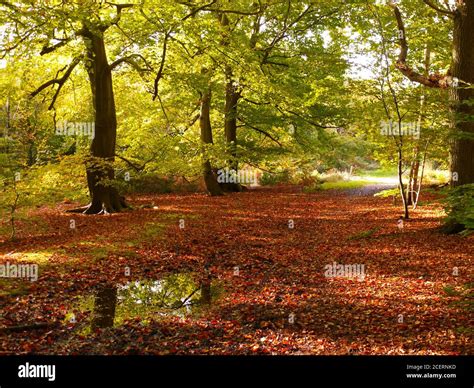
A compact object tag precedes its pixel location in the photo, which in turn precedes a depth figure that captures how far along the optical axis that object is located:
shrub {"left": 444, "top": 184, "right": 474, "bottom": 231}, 6.46
